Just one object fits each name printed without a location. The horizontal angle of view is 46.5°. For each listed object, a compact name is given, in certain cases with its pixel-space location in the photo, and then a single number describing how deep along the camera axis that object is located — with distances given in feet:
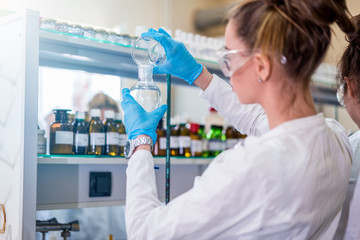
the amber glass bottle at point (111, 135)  5.62
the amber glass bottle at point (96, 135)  5.49
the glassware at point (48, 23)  4.64
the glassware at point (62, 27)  4.83
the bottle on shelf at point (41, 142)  4.95
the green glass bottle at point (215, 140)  7.34
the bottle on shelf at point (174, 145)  6.67
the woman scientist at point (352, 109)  3.99
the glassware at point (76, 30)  4.97
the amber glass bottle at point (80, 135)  5.34
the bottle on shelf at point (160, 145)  6.42
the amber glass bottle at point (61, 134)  5.18
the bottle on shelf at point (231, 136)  7.66
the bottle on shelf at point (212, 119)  8.71
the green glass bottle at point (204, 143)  7.22
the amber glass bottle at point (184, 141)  6.75
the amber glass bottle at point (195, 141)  6.93
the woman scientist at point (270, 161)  2.97
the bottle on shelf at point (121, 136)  5.77
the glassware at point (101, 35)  5.28
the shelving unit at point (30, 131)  4.20
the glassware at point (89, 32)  5.11
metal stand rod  4.98
